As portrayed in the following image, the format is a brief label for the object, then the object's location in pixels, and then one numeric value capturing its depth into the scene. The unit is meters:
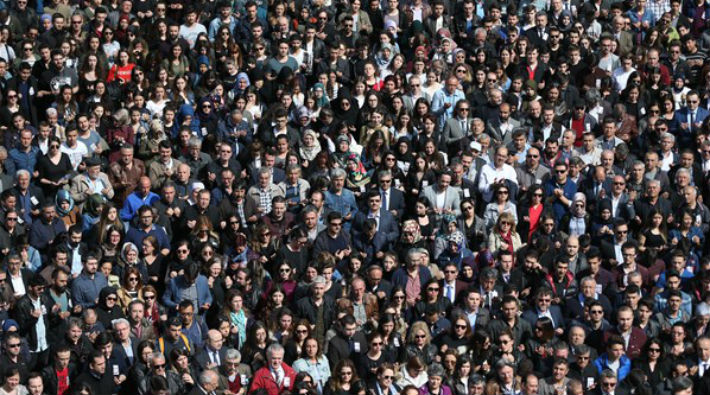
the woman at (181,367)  19.31
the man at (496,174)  23.02
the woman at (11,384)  18.77
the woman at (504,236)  22.08
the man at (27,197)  22.11
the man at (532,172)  23.27
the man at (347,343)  20.02
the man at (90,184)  22.39
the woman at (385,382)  19.36
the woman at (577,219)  22.45
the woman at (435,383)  19.31
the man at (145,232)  21.58
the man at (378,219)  22.19
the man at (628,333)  20.47
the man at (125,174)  22.72
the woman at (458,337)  20.23
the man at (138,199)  22.14
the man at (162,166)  22.77
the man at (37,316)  20.05
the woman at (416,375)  19.56
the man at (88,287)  20.56
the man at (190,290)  20.77
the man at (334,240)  21.77
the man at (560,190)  22.78
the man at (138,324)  20.00
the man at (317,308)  20.55
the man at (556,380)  19.55
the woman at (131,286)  20.62
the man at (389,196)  22.64
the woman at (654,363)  20.00
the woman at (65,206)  22.17
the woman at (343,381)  19.33
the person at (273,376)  19.41
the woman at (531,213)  22.59
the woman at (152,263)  21.31
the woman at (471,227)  22.33
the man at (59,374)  19.25
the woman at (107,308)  20.14
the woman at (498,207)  22.50
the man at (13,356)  19.20
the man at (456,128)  24.00
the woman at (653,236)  22.28
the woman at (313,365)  19.73
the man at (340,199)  22.56
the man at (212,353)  19.67
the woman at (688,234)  22.47
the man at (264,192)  22.52
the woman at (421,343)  19.92
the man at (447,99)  24.53
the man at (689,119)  24.41
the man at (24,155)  22.81
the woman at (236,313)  20.38
